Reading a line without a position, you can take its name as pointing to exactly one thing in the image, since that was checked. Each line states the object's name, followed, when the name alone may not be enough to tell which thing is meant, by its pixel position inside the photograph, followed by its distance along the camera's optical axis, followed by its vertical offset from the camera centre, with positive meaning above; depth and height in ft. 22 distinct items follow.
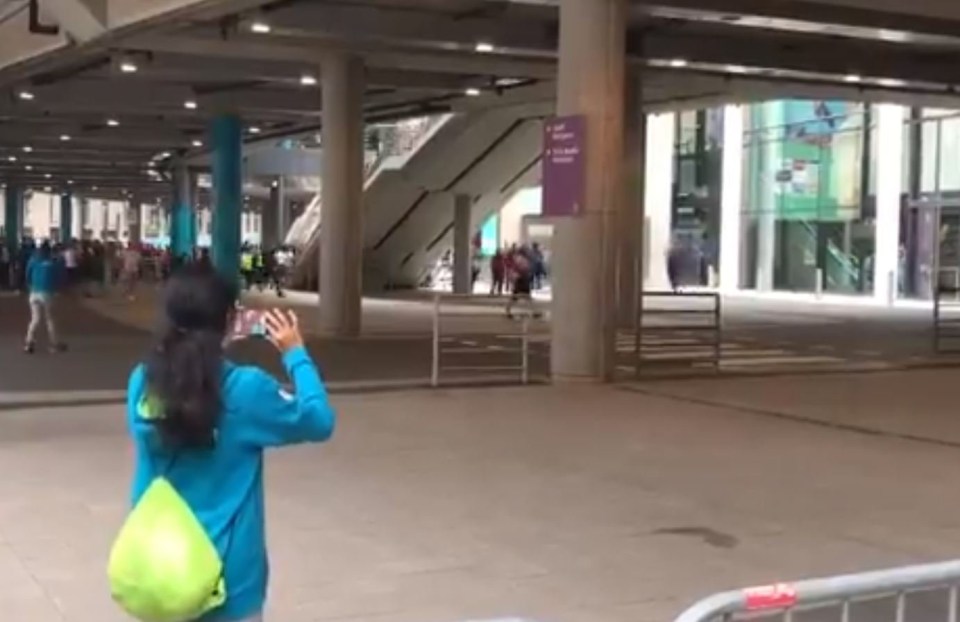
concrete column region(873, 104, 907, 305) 148.15 +6.59
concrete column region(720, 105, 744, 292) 173.17 +6.64
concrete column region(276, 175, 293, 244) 235.69 +5.75
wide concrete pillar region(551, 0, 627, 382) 56.70 +1.57
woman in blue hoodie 11.68 -1.50
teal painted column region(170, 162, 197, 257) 198.70 +4.39
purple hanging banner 56.65 +3.44
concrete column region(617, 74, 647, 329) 89.35 +3.44
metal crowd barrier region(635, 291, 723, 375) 65.05 -5.13
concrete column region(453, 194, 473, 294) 154.40 +0.29
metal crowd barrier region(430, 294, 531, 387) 56.18 -5.22
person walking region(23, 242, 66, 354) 68.08 -2.54
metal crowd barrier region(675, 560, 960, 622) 11.10 -2.85
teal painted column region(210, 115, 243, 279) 126.00 +5.26
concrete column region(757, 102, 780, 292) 167.43 +7.23
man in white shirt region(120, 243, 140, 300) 146.10 -2.86
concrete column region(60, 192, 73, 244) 290.78 +5.63
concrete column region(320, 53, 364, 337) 85.40 +3.02
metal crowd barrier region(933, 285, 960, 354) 73.82 -5.04
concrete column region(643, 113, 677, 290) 184.85 +7.24
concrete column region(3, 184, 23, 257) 245.24 +5.04
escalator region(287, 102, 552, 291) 138.41 +6.83
